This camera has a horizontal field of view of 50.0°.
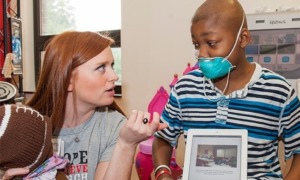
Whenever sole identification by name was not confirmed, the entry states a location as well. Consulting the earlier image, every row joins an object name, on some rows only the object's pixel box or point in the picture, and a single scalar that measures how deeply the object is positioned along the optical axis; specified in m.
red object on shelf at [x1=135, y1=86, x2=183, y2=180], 1.76
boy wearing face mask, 1.06
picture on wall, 3.11
